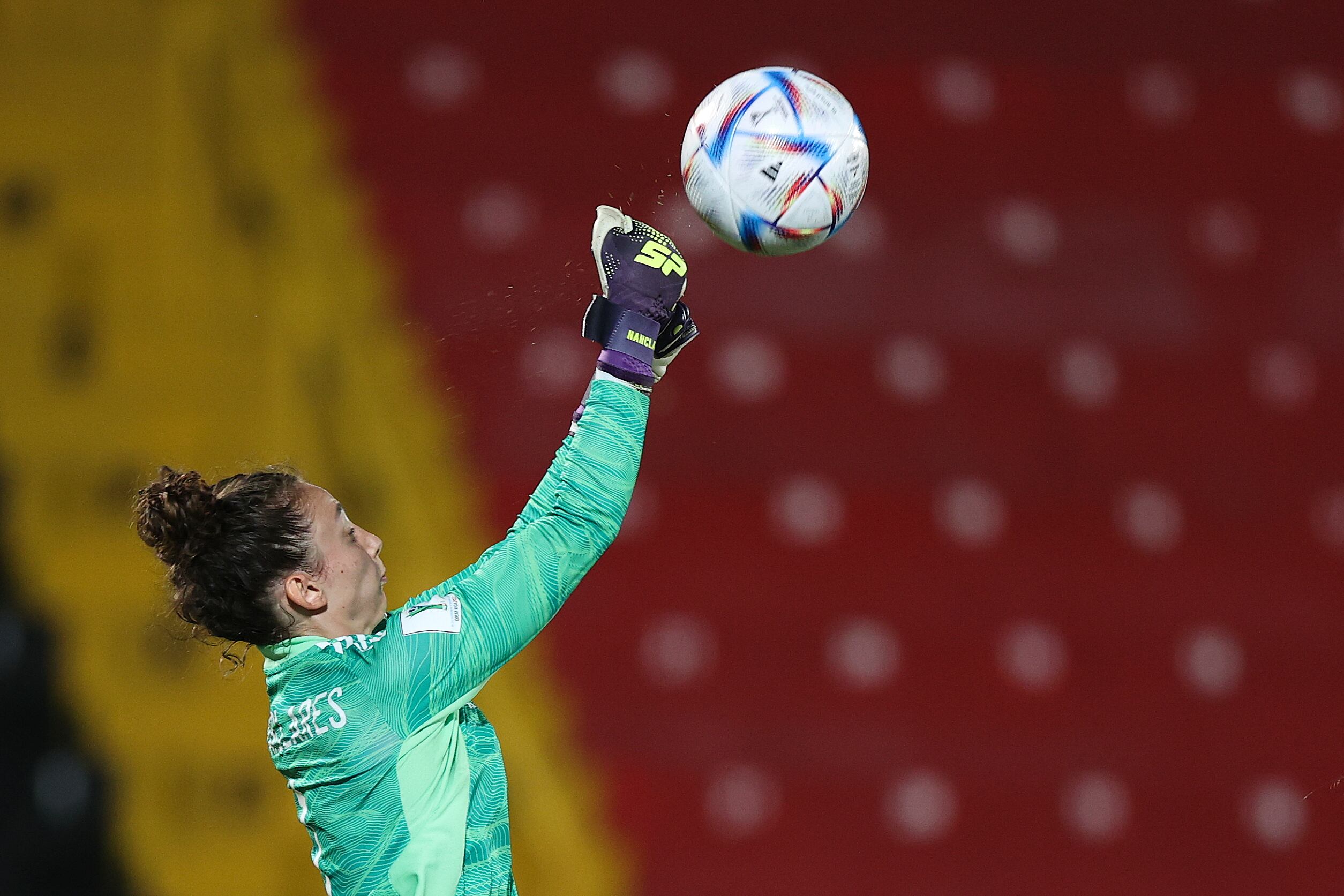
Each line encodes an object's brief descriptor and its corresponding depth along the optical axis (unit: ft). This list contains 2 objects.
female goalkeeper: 54.20
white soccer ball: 55.06
